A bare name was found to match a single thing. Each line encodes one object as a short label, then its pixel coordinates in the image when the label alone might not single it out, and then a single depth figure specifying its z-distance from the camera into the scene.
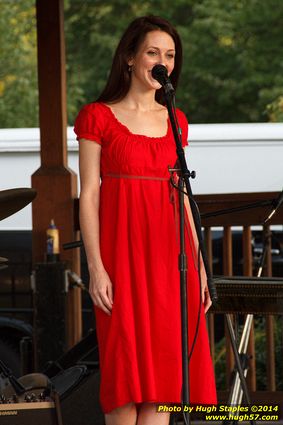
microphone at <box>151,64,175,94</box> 6.39
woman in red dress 6.62
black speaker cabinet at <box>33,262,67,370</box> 10.34
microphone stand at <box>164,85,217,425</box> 6.27
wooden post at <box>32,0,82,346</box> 10.47
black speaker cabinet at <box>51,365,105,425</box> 8.73
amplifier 6.79
